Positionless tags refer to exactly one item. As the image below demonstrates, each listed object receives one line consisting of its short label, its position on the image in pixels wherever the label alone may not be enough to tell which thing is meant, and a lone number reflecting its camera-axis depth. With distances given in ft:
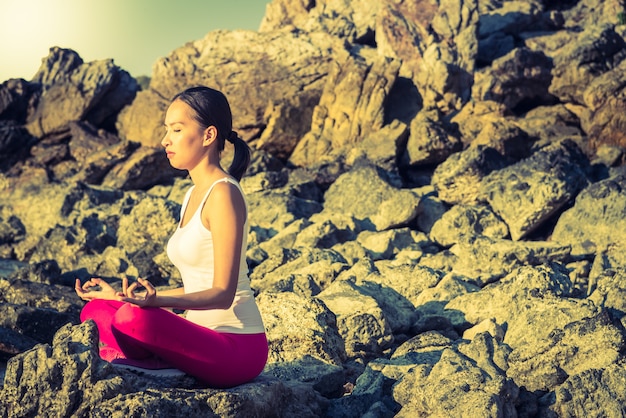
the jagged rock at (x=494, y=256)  44.47
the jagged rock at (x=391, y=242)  51.01
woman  14.85
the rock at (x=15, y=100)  103.91
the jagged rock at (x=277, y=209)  61.52
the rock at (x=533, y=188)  54.85
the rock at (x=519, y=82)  84.43
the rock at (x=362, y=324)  28.40
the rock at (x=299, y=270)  36.52
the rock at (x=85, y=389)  15.12
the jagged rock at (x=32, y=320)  31.17
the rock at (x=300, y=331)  24.06
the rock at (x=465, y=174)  62.90
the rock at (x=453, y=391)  19.06
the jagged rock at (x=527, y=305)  27.43
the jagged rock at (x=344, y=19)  101.45
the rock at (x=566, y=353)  23.38
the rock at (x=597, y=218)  51.26
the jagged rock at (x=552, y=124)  76.28
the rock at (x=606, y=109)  72.84
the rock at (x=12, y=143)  96.17
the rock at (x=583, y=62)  83.20
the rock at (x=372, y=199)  57.88
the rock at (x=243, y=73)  93.04
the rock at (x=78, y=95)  101.65
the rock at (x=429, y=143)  74.02
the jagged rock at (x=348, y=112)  83.25
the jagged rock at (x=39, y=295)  37.68
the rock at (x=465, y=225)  54.24
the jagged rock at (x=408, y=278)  38.78
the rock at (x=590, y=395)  20.62
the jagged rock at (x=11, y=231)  66.65
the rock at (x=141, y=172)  83.61
